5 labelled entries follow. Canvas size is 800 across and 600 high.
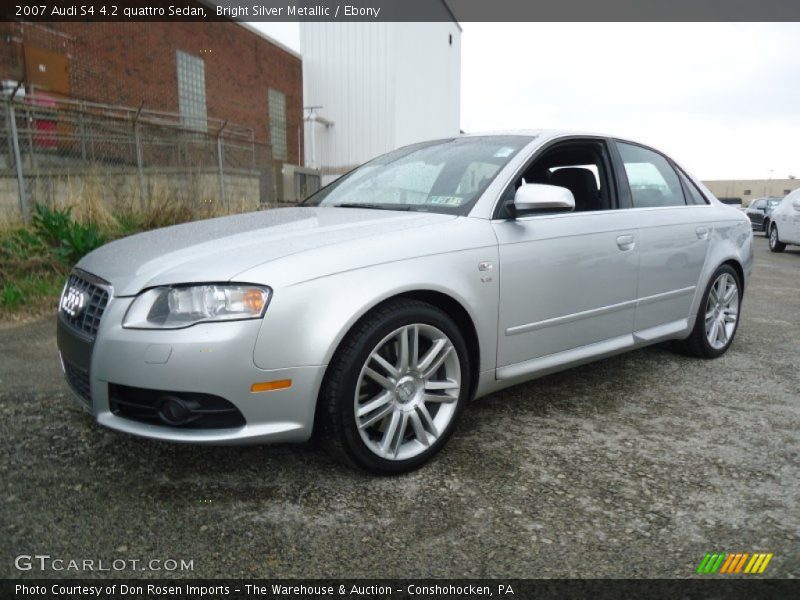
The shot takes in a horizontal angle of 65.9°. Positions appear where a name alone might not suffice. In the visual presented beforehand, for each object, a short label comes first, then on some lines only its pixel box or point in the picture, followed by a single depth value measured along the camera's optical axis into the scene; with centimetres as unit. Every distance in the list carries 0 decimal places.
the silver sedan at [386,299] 220
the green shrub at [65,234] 619
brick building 1262
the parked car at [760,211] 1736
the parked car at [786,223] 1239
